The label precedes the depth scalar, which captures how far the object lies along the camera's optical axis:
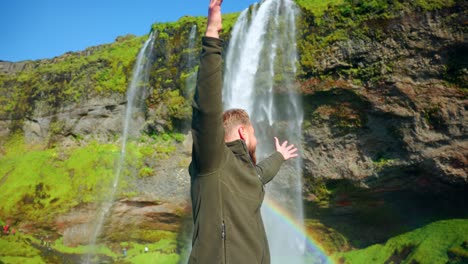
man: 1.75
